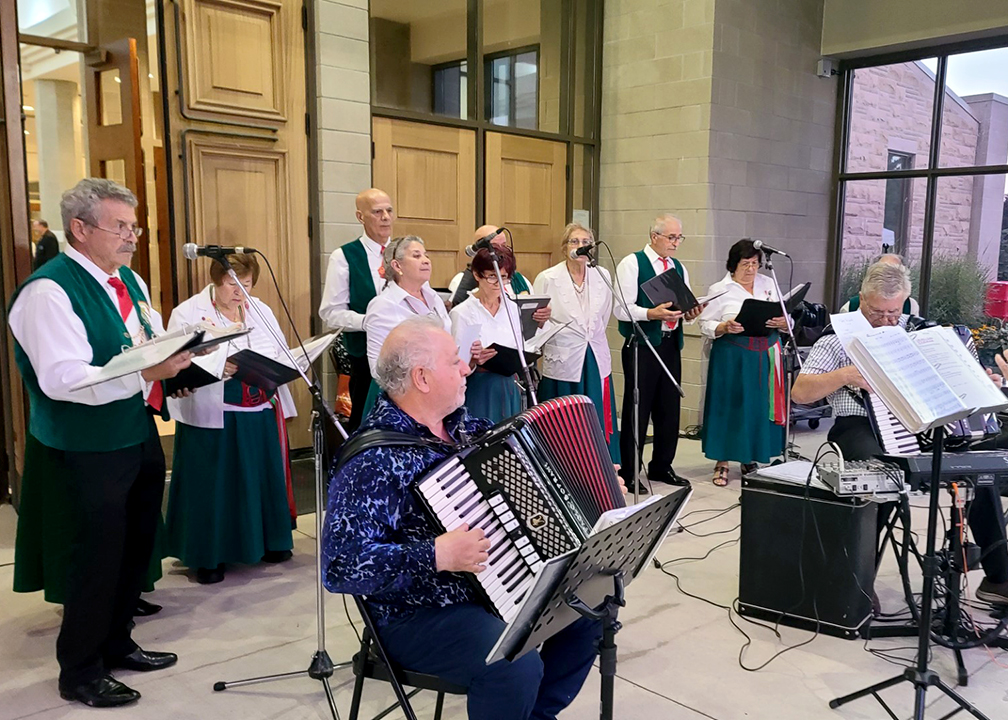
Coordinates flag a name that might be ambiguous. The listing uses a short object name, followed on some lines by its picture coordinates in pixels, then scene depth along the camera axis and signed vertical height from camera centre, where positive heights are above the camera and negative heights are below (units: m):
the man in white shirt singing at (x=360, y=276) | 4.54 -0.19
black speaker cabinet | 3.04 -1.13
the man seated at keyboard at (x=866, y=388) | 3.19 -0.59
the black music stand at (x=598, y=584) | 1.67 -0.72
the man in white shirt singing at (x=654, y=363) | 5.03 -0.71
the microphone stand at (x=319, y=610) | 2.58 -1.11
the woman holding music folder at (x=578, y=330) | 4.62 -0.47
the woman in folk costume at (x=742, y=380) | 5.04 -0.79
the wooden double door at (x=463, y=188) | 5.68 +0.38
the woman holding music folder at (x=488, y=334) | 3.82 -0.41
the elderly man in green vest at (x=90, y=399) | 2.41 -0.47
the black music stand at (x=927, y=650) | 2.31 -1.10
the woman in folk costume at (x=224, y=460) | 3.49 -0.91
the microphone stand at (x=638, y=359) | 4.25 -0.66
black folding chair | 1.96 -1.00
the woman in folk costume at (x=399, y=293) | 3.60 -0.22
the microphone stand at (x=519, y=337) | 3.15 -0.38
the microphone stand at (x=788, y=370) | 4.77 -0.77
